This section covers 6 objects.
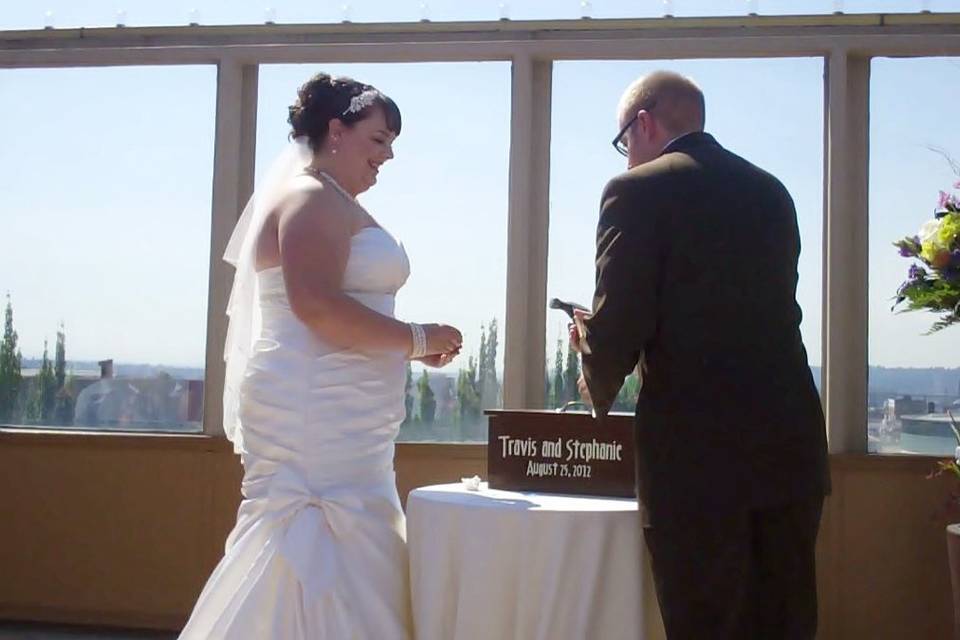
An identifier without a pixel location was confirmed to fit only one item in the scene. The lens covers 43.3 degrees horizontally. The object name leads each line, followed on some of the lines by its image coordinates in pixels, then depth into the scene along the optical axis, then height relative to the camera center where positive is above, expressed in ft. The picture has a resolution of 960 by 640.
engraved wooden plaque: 8.79 -0.53
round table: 8.16 -1.30
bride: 9.06 -0.21
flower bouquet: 11.56 +1.24
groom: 7.49 -0.03
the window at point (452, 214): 15.05 +2.04
